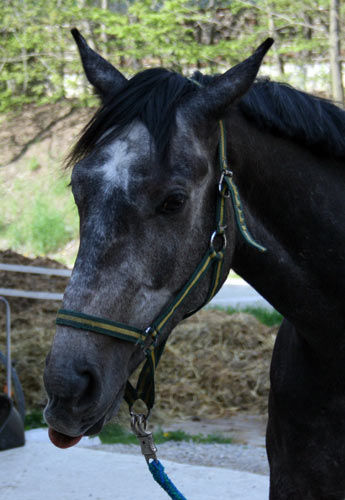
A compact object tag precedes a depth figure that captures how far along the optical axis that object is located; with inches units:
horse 75.1
